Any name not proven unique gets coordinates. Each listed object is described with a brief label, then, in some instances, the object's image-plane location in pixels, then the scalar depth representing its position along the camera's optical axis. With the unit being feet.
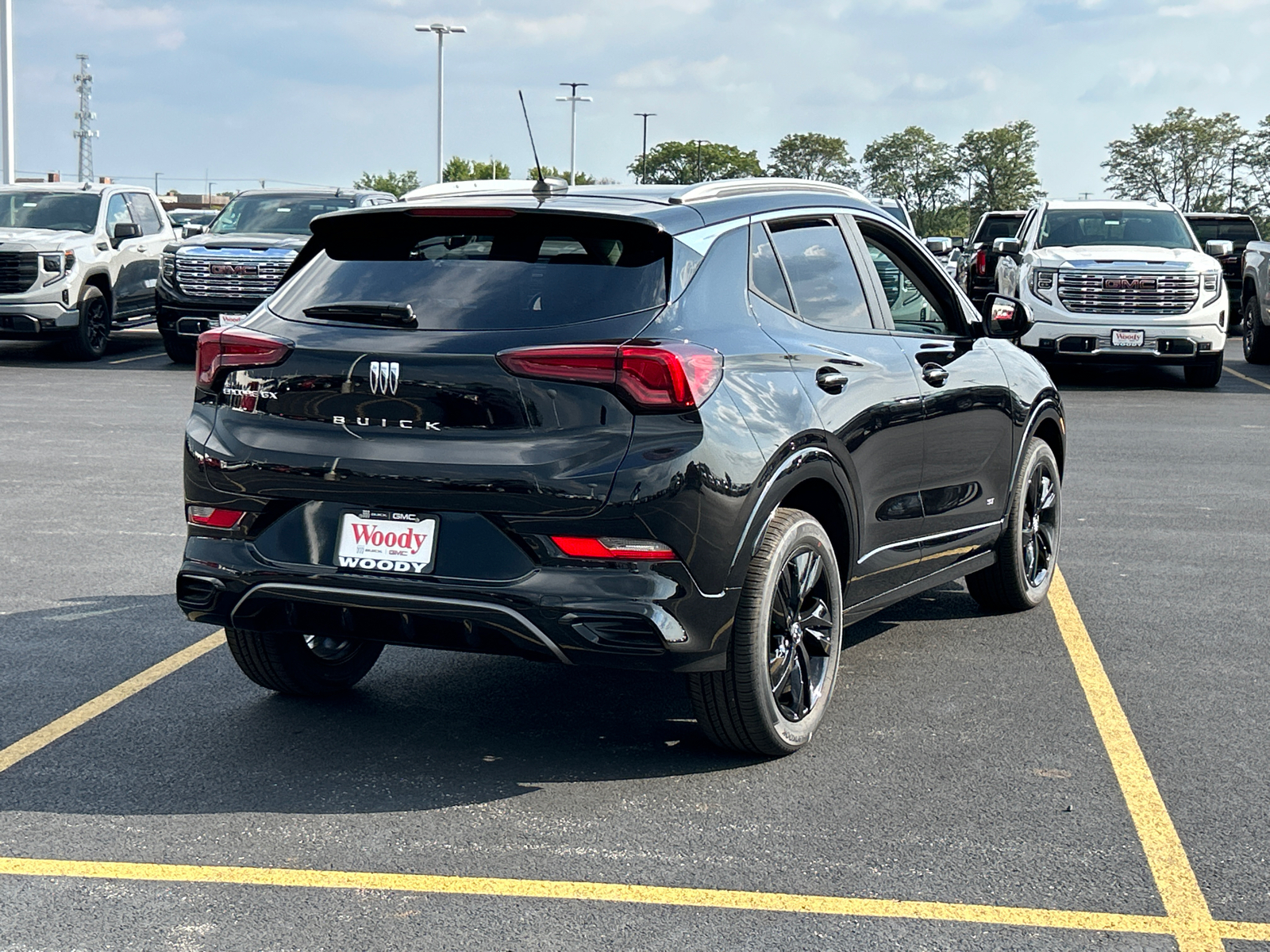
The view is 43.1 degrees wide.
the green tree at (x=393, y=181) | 414.41
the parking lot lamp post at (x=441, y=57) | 202.08
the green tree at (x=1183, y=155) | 349.82
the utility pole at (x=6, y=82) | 98.89
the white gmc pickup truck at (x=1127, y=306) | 59.11
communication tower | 413.18
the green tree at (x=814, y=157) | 503.20
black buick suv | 14.53
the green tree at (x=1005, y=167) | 413.59
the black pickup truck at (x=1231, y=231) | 93.76
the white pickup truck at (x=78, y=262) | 62.18
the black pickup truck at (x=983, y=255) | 78.48
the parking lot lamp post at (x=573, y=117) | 297.33
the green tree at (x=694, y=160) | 540.11
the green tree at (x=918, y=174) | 435.12
